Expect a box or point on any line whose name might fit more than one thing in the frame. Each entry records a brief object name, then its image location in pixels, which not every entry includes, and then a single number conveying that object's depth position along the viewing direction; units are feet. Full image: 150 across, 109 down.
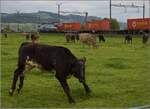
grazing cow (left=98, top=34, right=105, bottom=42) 169.55
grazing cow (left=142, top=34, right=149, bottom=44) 156.19
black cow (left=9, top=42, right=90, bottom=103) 35.32
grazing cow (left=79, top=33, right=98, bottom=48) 131.68
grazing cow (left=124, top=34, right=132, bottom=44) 160.95
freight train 213.46
